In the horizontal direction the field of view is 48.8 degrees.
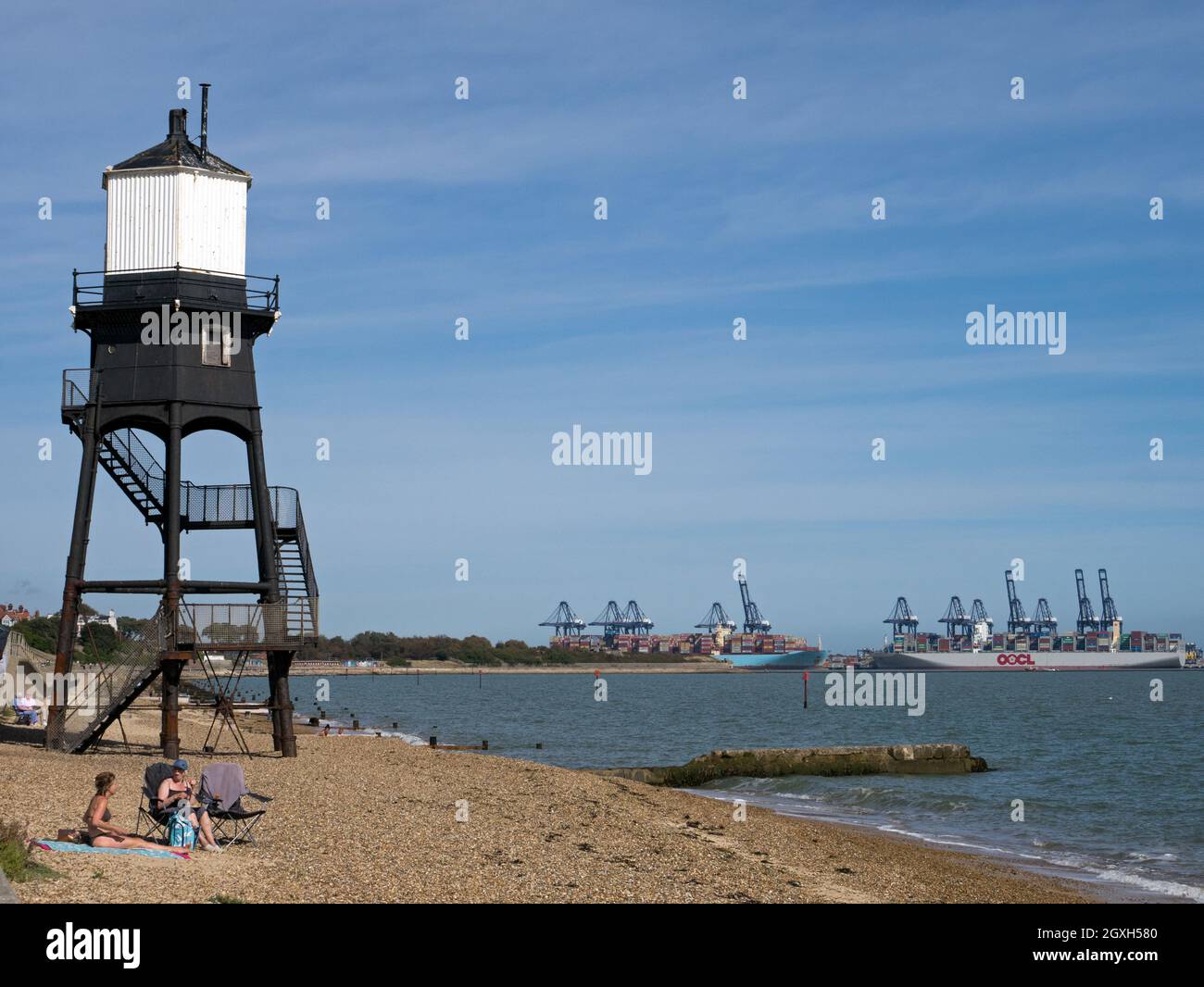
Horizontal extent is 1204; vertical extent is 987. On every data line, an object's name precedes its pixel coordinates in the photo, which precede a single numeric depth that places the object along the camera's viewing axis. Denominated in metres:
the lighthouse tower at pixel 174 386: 29.59
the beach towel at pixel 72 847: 15.56
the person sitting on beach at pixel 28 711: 44.06
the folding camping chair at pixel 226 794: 17.98
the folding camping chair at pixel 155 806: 17.44
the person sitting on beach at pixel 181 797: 17.03
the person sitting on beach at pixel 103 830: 16.25
